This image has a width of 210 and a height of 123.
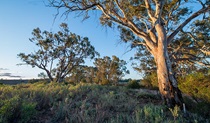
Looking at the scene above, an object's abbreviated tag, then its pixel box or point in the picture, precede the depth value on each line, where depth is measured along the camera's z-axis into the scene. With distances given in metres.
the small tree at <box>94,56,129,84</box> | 38.66
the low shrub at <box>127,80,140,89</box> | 19.76
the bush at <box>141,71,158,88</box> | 17.19
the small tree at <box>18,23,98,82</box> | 30.78
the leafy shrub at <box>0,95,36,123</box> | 4.39
